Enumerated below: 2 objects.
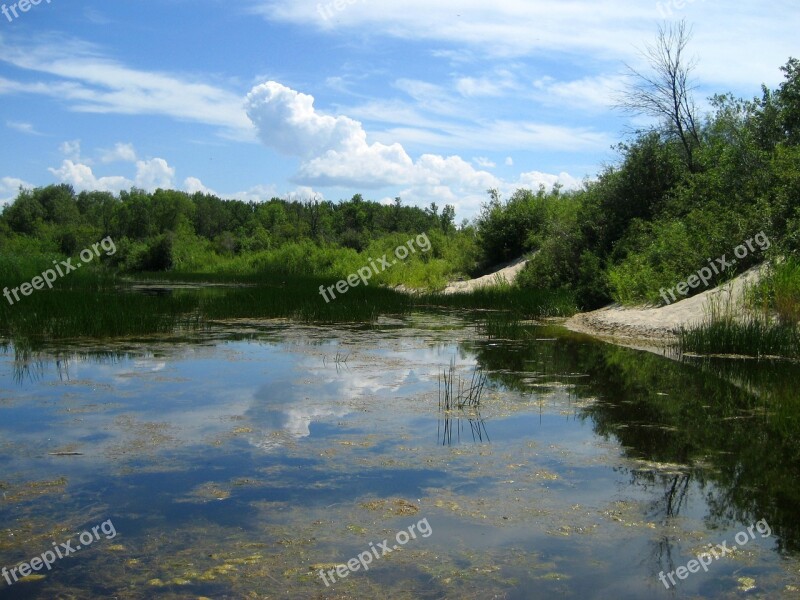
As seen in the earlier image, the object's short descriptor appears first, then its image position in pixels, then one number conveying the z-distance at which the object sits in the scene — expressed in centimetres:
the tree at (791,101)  2131
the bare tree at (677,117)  2534
